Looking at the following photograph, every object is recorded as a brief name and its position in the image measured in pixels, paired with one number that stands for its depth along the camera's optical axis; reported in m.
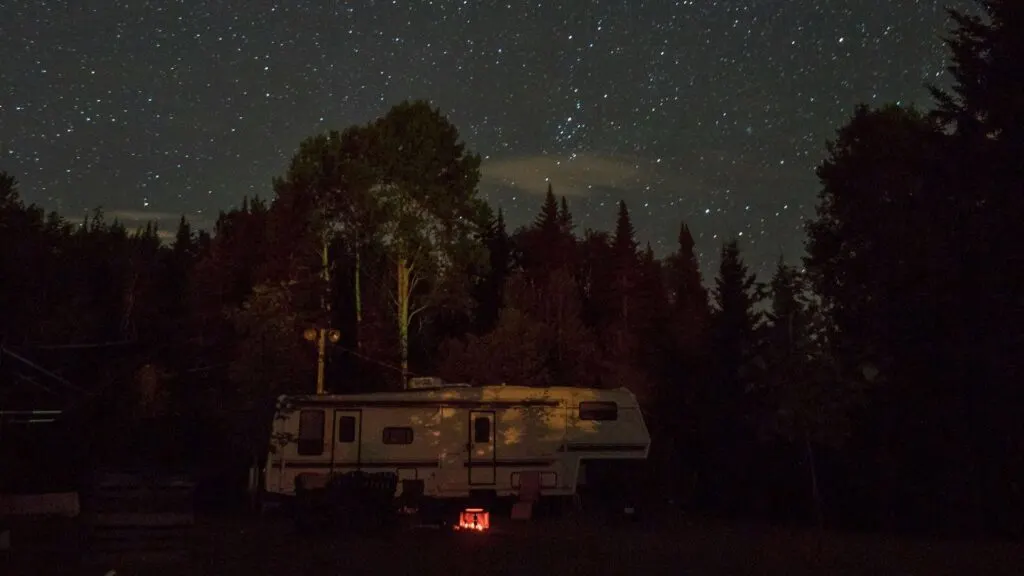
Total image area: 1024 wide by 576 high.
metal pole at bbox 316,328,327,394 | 23.55
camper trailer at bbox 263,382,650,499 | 19.56
